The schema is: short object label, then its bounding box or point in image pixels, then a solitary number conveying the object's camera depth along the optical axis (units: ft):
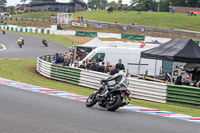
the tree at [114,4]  606.71
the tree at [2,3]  604.45
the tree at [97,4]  573.65
